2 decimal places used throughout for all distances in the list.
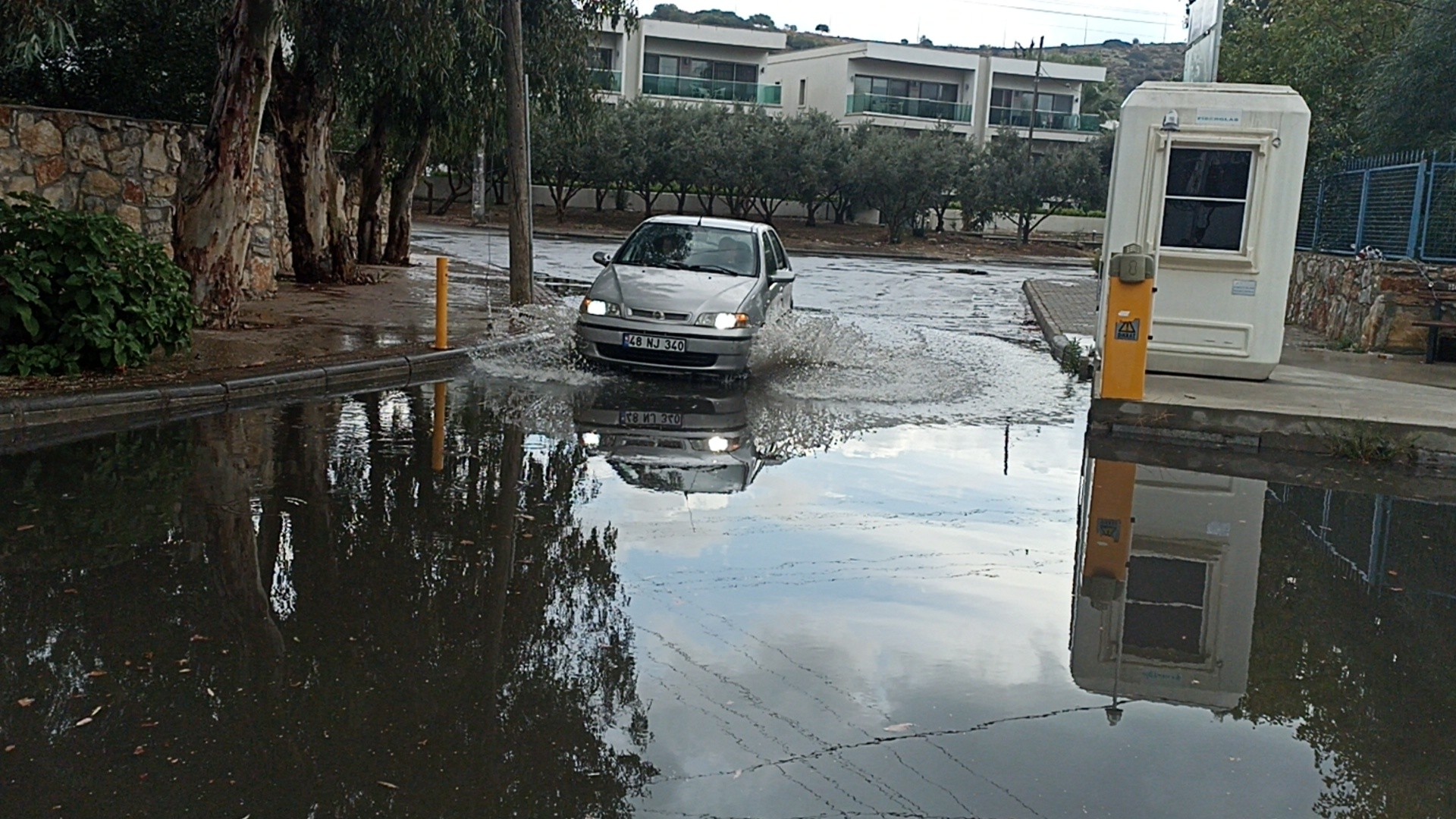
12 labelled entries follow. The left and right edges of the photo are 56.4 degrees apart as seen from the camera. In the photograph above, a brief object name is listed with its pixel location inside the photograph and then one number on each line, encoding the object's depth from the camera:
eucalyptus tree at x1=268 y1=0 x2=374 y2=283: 15.55
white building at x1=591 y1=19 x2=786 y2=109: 67.62
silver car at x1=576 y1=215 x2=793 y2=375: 12.62
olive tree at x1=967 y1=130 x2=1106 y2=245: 56.25
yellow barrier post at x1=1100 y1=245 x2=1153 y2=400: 10.98
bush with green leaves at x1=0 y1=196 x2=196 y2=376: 10.28
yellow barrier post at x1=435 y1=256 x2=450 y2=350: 13.57
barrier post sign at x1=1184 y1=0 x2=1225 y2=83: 15.41
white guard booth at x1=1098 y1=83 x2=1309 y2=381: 12.09
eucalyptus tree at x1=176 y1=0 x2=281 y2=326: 13.01
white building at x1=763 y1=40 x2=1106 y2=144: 69.44
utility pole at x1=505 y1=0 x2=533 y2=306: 16.61
